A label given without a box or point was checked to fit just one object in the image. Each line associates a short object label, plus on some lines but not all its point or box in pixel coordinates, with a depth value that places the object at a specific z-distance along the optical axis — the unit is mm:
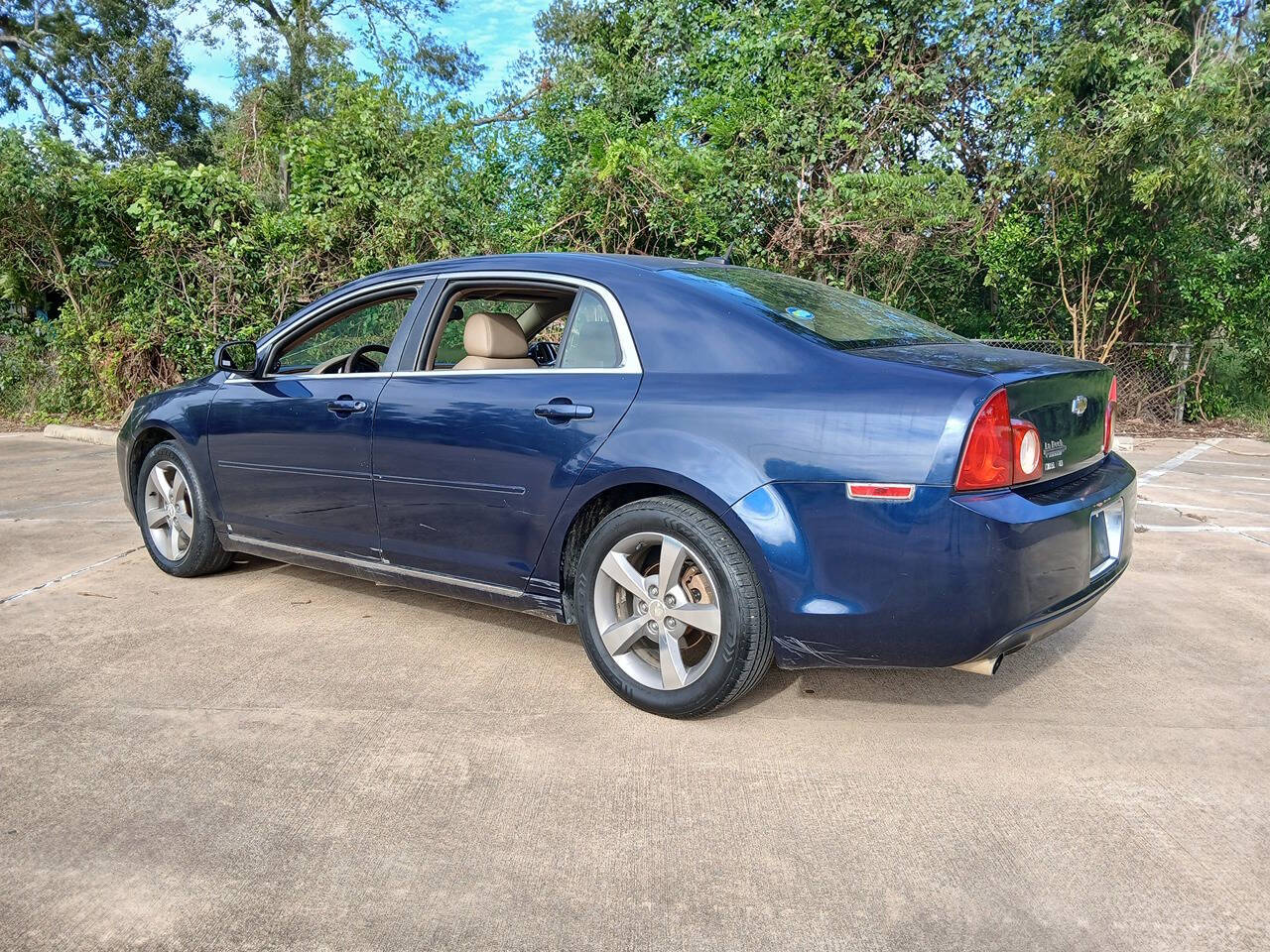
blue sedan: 2963
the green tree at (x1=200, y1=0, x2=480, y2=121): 26875
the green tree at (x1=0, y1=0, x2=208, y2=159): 26484
